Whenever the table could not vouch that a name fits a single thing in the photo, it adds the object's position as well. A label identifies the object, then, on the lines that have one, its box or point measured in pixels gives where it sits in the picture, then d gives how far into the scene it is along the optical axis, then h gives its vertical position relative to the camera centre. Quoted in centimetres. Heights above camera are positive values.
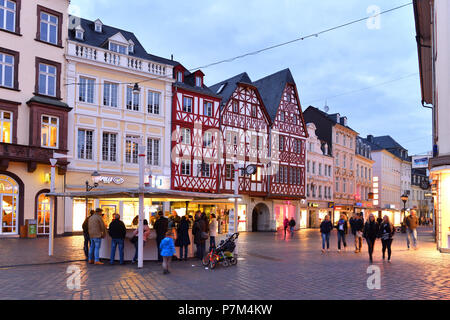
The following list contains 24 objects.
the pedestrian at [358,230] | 1769 -180
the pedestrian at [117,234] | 1314 -150
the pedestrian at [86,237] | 1397 -170
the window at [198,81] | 3531 +871
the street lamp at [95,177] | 2703 +54
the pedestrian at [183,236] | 1453 -173
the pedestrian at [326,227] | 1805 -172
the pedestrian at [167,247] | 1096 -158
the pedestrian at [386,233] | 1466 -160
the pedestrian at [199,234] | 1482 -167
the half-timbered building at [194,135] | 3244 +406
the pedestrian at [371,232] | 1451 -154
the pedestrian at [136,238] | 1354 -167
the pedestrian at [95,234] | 1316 -150
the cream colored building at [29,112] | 2402 +429
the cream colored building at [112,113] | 2702 +496
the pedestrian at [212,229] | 1578 -160
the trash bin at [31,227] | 2380 -235
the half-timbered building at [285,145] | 4044 +408
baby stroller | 1235 -204
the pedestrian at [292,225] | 2860 -260
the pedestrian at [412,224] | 1953 -172
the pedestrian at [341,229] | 1848 -184
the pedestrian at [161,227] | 1376 -133
